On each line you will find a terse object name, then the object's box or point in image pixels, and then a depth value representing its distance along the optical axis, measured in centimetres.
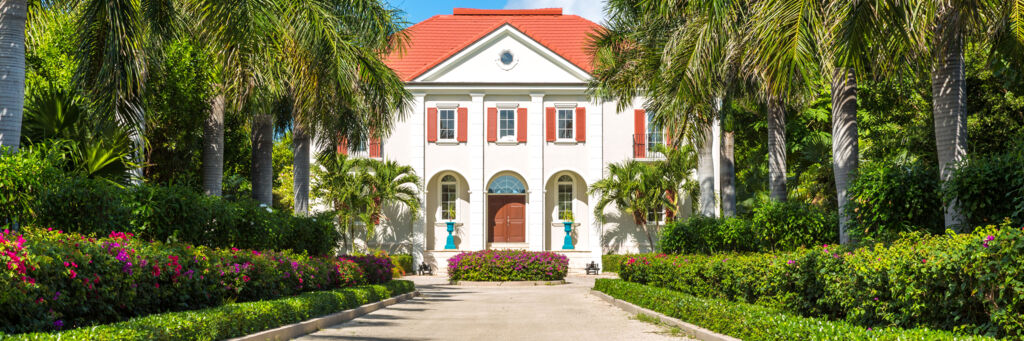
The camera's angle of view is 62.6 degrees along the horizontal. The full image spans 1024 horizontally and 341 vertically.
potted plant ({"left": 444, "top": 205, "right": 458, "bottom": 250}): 3497
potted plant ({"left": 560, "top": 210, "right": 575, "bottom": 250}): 3519
